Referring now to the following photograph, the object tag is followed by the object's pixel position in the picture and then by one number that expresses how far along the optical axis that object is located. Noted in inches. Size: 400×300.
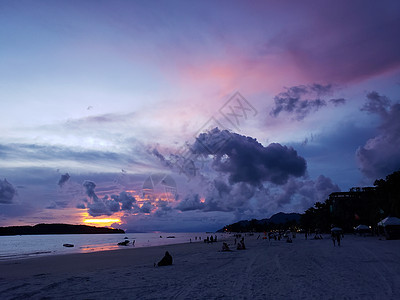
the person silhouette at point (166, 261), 852.0
